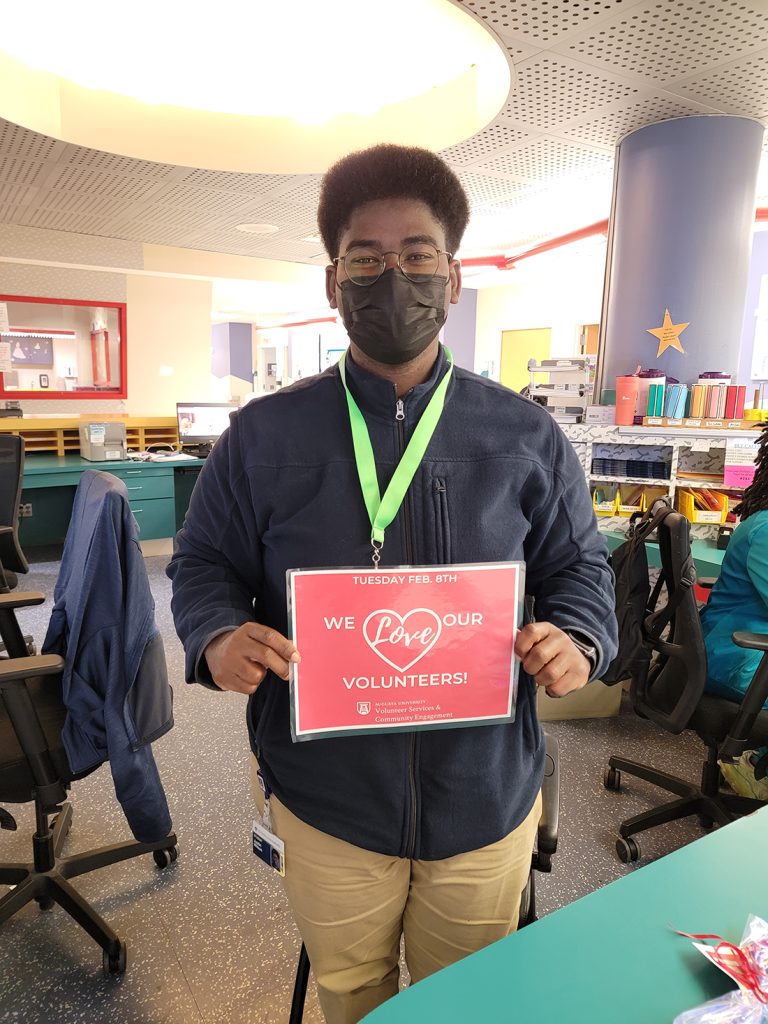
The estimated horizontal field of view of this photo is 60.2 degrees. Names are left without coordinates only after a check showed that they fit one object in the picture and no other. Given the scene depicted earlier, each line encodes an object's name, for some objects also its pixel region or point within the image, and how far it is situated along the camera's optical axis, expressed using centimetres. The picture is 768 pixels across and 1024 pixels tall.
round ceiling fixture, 374
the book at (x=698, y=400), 327
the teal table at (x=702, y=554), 281
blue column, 346
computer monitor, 622
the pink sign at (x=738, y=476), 307
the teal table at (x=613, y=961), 68
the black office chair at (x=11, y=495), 370
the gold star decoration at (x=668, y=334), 358
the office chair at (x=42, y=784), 155
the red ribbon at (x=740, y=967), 67
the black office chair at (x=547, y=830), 121
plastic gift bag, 64
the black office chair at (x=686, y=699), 192
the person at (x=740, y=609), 195
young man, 93
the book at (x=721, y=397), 321
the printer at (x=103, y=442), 538
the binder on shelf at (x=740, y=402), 318
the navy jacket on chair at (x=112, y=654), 159
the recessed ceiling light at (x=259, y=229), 600
